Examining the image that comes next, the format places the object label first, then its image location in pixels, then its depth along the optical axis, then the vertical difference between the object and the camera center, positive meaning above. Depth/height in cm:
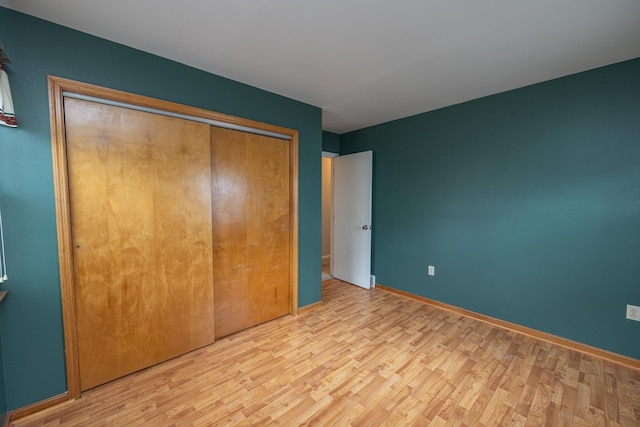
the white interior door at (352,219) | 358 -28
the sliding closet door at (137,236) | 165 -26
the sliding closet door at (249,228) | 228 -27
